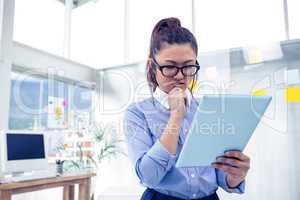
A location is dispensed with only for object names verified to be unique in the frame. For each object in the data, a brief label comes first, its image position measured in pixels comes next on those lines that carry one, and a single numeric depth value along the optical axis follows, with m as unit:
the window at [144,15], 3.70
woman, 0.78
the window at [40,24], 3.01
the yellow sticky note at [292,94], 2.85
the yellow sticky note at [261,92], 2.97
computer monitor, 2.23
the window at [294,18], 2.96
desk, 2.03
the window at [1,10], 2.63
